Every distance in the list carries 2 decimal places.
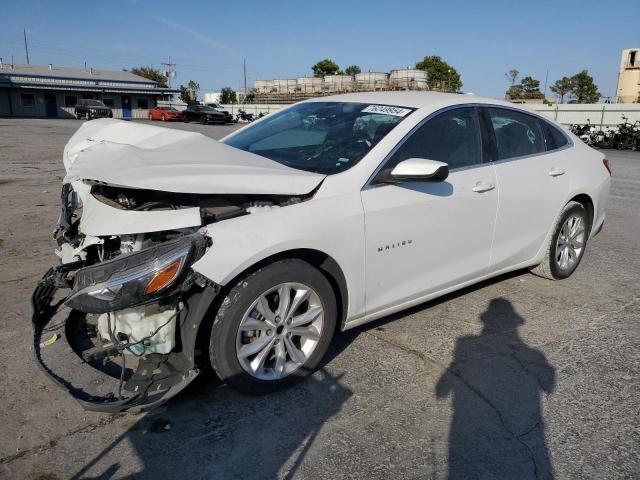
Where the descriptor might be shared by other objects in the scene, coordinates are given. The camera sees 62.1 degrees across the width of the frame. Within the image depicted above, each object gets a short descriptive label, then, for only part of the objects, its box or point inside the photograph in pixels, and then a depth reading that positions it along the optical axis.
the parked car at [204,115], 38.88
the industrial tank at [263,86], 62.84
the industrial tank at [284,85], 58.28
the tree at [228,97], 78.44
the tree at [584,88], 69.12
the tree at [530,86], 76.03
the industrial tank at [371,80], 42.96
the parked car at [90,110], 42.37
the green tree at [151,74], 88.19
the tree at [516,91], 73.88
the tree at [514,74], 78.94
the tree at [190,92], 84.47
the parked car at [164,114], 44.14
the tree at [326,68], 91.19
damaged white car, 2.61
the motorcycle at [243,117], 48.09
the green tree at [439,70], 80.07
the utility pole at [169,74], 78.70
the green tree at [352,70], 98.79
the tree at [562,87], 72.12
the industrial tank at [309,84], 53.03
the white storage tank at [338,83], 47.25
